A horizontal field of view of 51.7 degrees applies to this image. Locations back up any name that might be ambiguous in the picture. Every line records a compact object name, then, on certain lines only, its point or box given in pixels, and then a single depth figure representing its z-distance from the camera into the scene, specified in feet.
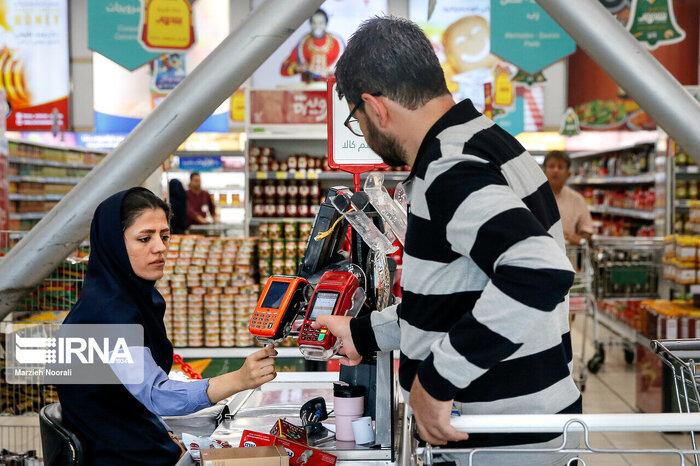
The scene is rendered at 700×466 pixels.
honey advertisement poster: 44.52
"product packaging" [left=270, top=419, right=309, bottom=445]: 5.83
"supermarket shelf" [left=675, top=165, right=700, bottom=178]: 22.20
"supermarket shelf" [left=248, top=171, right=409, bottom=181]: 22.04
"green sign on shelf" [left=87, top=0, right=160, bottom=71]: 17.26
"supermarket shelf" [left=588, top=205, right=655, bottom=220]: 26.72
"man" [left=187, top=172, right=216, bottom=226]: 35.50
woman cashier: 6.48
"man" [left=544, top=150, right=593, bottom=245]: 18.58
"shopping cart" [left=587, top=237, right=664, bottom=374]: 19.92
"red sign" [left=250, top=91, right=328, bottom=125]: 23.08
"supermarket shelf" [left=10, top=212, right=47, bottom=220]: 25.49
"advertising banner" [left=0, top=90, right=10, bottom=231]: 16.57
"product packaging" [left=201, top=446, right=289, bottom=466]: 5.05
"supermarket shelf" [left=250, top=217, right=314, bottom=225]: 22.29
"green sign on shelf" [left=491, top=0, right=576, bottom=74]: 20.17
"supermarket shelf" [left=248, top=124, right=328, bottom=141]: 22.67
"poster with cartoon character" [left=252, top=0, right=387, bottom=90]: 42.47
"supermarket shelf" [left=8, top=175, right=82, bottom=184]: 25.19
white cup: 5.99
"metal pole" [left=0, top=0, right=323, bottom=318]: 8.16
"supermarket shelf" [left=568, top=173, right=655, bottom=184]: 25.77
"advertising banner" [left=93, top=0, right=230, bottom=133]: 43.11
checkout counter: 5.82
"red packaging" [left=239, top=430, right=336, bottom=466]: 5.56
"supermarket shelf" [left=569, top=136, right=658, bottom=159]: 26.63
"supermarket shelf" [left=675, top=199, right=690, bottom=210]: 22.82
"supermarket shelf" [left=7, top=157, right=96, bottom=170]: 25.16
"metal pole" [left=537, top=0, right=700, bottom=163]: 7.72
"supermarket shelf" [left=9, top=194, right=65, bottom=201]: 25.07
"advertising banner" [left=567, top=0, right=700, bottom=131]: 38.01
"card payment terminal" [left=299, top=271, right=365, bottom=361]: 5.55
